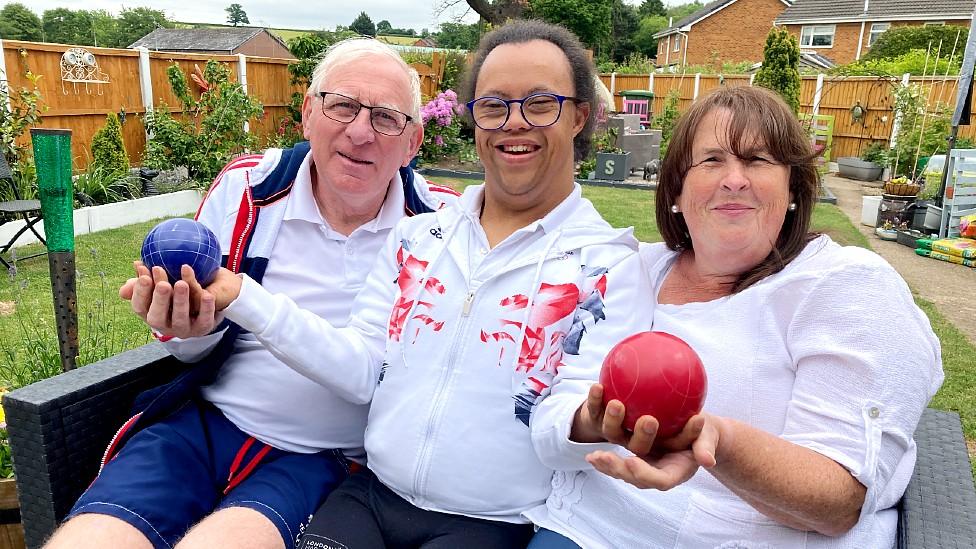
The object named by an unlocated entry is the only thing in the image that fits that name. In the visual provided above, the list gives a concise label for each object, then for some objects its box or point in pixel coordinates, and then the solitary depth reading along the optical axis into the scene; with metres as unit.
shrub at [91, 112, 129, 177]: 9.00
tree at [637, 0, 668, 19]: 61.03
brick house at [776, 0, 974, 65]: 30.16
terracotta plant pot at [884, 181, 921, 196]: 9.72
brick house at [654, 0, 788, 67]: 38.47
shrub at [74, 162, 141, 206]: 8.29
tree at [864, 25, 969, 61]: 25.98
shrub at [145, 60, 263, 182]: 9.84
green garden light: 2.10
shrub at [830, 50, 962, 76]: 18.95
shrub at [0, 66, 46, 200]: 7.51
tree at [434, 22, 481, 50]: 43.08
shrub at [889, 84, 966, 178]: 12.81
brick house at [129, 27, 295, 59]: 38.84
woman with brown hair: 1.30
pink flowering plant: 13.79
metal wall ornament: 9.24
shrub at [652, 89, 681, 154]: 15.58
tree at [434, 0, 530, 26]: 20.89
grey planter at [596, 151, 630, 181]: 13.16
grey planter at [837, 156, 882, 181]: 15.60
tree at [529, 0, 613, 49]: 28.58
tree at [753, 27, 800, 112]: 13.02
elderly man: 1.68
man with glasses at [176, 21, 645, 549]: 1.64
